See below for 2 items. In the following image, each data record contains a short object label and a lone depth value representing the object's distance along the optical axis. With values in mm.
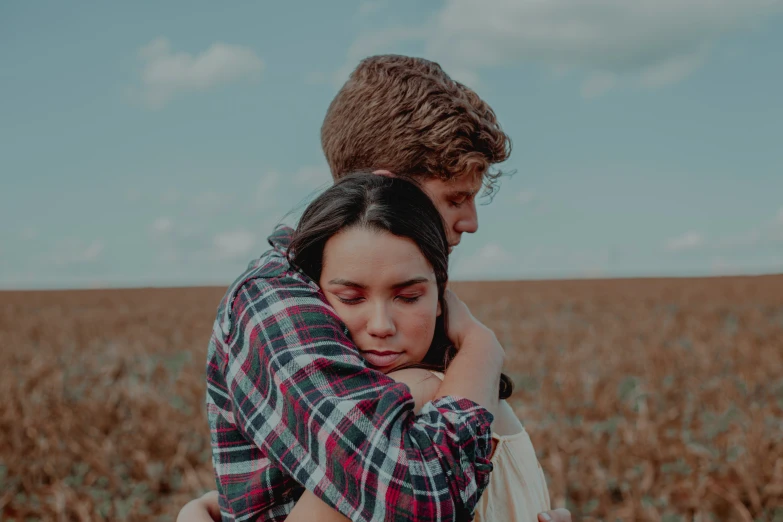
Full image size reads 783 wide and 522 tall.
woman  1487
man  1263
